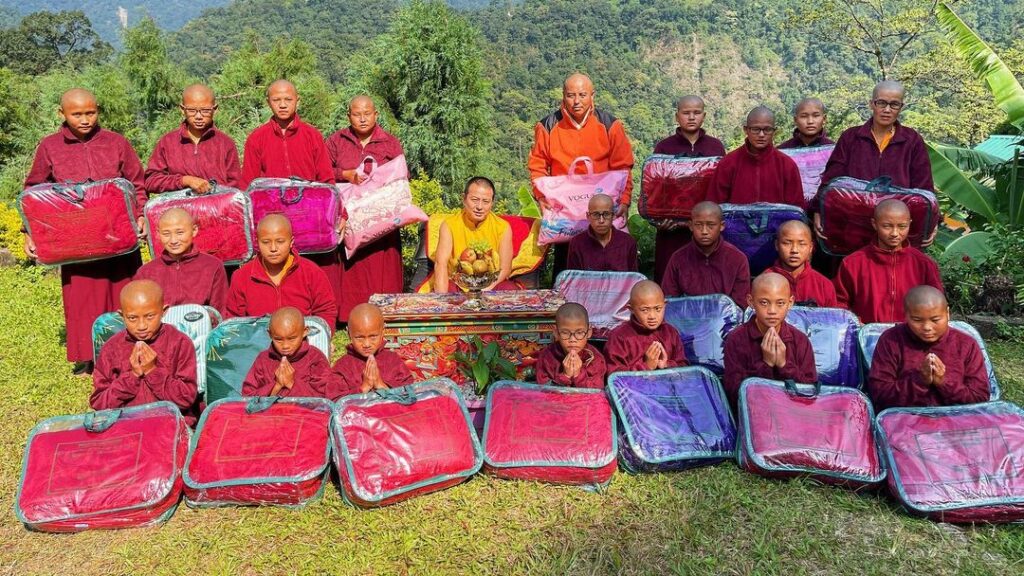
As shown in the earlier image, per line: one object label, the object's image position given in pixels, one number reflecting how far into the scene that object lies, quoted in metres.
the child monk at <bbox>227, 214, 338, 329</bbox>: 4.80
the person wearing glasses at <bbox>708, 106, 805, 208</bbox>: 5.61
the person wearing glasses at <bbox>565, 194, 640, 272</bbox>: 5.78
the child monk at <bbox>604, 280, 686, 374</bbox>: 4.46
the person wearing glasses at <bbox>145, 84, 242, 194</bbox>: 5.64
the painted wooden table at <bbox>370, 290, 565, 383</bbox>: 4.90
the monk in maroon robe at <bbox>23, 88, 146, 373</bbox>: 5.41
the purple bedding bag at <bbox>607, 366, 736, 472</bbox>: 4.05
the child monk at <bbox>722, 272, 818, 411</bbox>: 4.26
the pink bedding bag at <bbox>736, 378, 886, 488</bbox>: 3.84
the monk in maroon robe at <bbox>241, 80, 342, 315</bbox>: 5.93
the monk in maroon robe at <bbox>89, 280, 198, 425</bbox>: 4.13
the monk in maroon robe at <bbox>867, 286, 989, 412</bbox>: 4.01
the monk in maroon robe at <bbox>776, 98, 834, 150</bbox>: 6.19
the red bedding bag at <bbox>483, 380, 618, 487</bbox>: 3.95
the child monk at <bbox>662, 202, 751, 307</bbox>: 5.09
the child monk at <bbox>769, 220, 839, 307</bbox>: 4.81
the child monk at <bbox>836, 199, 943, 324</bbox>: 4.73
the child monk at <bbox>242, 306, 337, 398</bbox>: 4.18
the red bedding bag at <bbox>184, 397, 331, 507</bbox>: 3.76
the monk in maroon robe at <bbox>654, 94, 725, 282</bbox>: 6.18
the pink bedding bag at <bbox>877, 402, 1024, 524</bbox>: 3.60
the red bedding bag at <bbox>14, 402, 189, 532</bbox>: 3.63
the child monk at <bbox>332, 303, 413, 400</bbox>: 4.25
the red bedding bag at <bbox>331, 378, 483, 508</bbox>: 3.82
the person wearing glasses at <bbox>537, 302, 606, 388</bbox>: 4.41
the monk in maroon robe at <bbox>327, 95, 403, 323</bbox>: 6.11
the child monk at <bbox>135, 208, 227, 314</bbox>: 4.83
